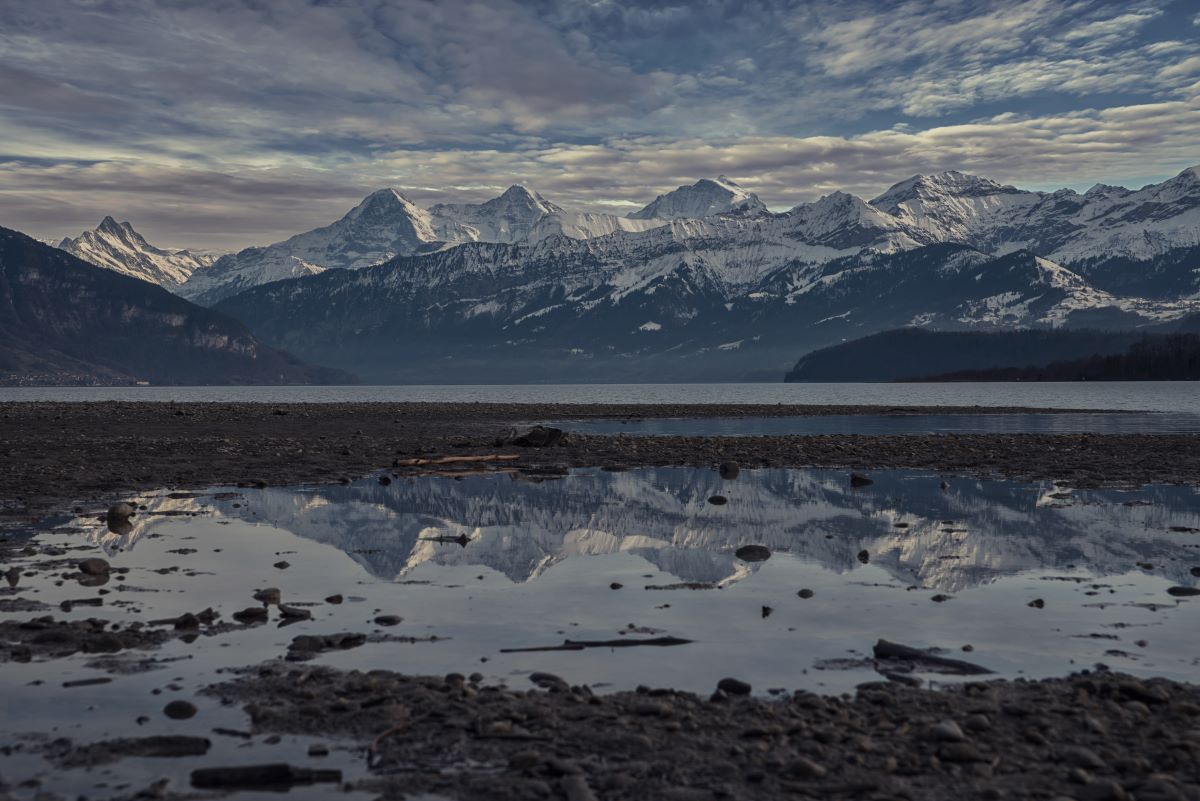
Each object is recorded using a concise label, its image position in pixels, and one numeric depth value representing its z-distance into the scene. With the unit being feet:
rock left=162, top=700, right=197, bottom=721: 32.91
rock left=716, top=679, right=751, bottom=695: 35.63
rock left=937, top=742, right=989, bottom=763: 28.96
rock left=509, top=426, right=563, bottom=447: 163.94
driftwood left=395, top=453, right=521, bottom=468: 127.34
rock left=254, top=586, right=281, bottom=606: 50.78
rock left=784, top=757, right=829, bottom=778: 27.89
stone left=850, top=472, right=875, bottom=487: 108.58
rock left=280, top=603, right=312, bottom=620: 47.44
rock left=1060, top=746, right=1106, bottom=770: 28.76
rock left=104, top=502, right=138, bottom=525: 74.98
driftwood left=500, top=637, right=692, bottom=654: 42.16
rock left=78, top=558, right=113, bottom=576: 56.70
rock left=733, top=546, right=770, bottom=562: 64.21
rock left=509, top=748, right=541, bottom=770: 28.99
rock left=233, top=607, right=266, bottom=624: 47.09
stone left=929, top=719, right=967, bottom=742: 30.22
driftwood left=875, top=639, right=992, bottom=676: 38.68
